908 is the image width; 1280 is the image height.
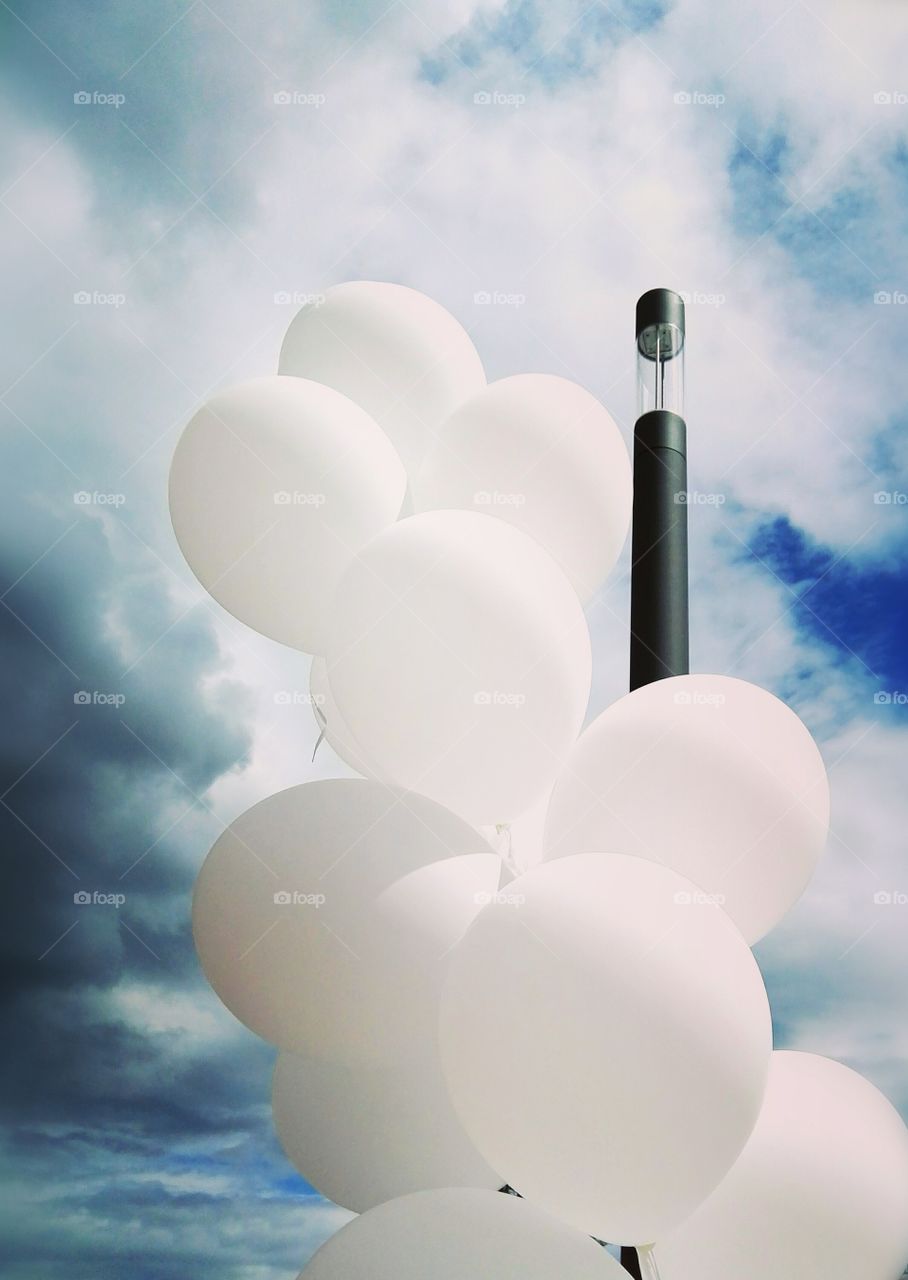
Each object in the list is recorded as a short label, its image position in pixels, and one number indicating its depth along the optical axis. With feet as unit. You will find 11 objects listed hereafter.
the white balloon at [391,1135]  3.63
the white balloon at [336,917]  3.28
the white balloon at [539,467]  4.25
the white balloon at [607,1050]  2.74
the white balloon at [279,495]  3.90
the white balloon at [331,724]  4.46
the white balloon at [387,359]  4.55
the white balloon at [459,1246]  2.89
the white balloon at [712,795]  3.46
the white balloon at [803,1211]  3.17
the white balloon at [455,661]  3.54
